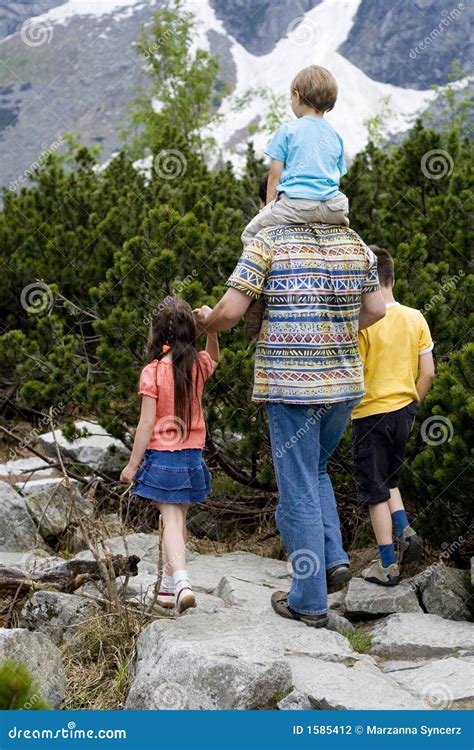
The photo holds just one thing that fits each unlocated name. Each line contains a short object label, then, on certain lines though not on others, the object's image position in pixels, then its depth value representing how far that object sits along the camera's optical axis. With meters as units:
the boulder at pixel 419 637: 4.14
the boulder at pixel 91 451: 7.71
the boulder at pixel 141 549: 5.23
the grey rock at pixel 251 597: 4.35
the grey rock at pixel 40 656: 3.55
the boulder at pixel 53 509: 6.25
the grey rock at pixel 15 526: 5.95
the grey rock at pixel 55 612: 4.22
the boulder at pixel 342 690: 3.18
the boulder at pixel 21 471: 7.32
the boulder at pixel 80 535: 5.95
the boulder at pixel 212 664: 3.24
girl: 4.43
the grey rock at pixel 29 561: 4.78
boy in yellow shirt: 4.78
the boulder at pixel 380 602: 4.71
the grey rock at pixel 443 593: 4.79
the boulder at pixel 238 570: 5.12
